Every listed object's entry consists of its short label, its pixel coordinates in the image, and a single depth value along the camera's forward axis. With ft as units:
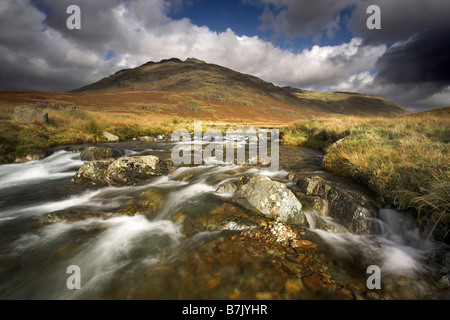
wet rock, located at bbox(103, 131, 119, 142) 48.10
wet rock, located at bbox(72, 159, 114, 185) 20.16
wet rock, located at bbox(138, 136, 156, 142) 53.71
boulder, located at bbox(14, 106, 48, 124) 40.47
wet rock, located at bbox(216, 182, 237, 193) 17.06
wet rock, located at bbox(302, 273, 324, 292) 8.03
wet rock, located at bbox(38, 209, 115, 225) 13.39
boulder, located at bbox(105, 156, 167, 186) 19.93
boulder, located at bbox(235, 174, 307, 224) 12.79
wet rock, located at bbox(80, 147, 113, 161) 28.09
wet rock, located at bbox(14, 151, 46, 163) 27.86
